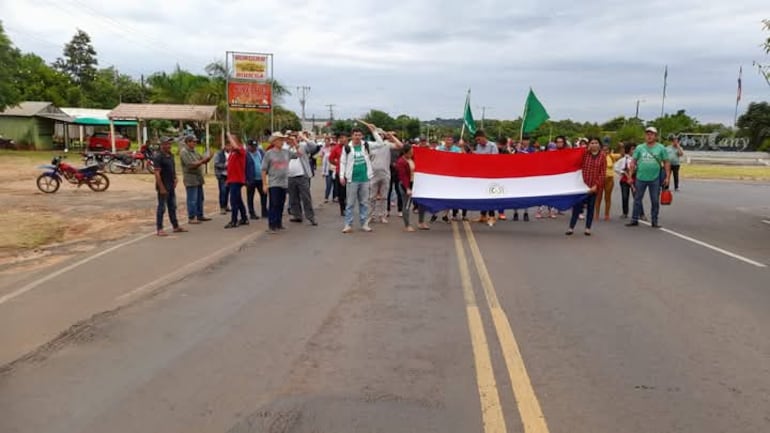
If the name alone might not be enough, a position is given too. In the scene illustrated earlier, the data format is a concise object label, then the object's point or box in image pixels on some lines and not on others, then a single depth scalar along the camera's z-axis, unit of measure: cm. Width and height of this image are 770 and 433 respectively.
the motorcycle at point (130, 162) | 2881
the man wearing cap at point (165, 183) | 1130
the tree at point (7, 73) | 3875
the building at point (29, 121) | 4506
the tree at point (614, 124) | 11094
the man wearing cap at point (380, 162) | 1263
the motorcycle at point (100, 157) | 2844
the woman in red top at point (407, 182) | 1232
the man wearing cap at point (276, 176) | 1197
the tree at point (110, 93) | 7796
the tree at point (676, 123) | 10038
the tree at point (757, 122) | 7656
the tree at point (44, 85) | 5934
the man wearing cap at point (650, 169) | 1296
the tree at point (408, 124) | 10375
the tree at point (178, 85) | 5606
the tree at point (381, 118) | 10559
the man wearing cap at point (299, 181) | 1259
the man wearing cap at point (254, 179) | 1365
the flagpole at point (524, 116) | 1444
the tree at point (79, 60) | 9356
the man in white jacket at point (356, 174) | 1165
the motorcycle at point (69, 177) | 1923
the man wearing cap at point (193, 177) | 1250
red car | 4080
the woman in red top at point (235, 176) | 1241
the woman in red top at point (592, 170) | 1211
